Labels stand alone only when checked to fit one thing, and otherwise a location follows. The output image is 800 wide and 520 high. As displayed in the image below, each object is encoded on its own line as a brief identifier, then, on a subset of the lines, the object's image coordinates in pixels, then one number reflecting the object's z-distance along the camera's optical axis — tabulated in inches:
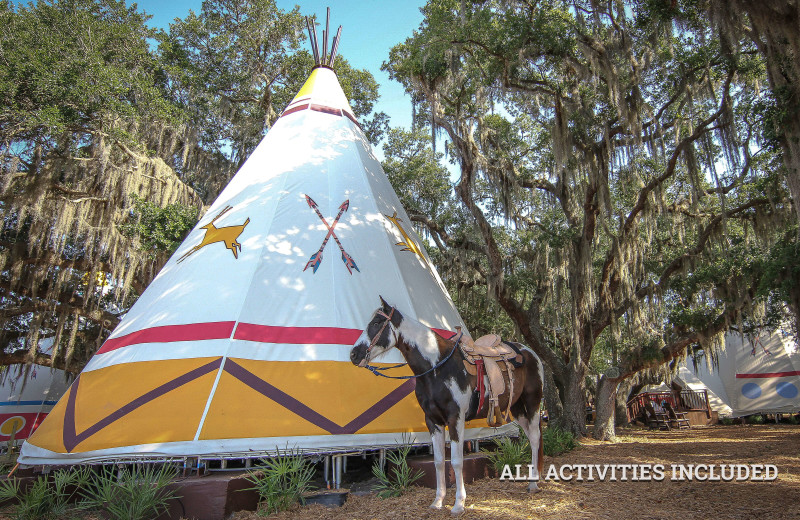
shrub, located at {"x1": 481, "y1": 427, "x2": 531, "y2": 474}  231.6
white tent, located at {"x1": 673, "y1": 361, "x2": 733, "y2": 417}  791.7
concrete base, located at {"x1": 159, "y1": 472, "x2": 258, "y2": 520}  166.9
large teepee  201.3
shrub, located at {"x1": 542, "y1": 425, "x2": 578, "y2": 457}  325.4
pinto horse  168.2
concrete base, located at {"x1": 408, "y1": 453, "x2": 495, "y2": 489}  204.2
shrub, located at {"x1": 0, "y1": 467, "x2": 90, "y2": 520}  162.6
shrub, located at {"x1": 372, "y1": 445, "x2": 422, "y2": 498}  192.7
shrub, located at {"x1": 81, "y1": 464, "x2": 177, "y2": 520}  156.6
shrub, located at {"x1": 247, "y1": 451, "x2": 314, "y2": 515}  173.1
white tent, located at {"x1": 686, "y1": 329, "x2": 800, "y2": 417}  707.4
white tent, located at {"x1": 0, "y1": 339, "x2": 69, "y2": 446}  616.1
